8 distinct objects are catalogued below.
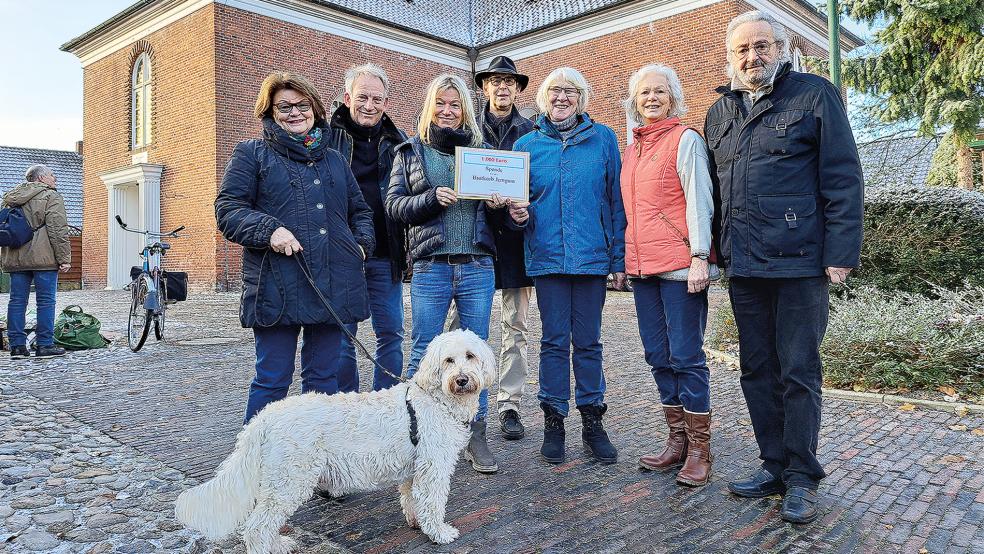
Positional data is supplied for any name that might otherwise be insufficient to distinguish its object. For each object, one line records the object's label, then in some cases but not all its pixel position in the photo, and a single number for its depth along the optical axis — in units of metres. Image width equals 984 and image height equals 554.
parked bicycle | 8.16
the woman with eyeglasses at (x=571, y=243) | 3.77
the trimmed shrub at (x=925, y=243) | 8.09
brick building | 16.30
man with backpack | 7.37
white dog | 2.55
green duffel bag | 8.03
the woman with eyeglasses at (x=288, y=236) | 3.09
